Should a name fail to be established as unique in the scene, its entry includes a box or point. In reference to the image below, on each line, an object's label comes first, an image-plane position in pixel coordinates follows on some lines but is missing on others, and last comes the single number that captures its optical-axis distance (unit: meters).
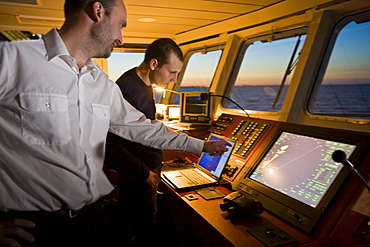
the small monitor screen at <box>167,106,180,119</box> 3.69
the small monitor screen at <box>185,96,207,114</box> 2.95
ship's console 1.07
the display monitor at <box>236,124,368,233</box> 1.19
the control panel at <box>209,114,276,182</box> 1.72
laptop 1.72
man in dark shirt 1.62
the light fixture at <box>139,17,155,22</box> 3.50
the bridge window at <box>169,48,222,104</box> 3.96
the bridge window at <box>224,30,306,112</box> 2.55
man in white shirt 1.01
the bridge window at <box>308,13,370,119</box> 2.08
